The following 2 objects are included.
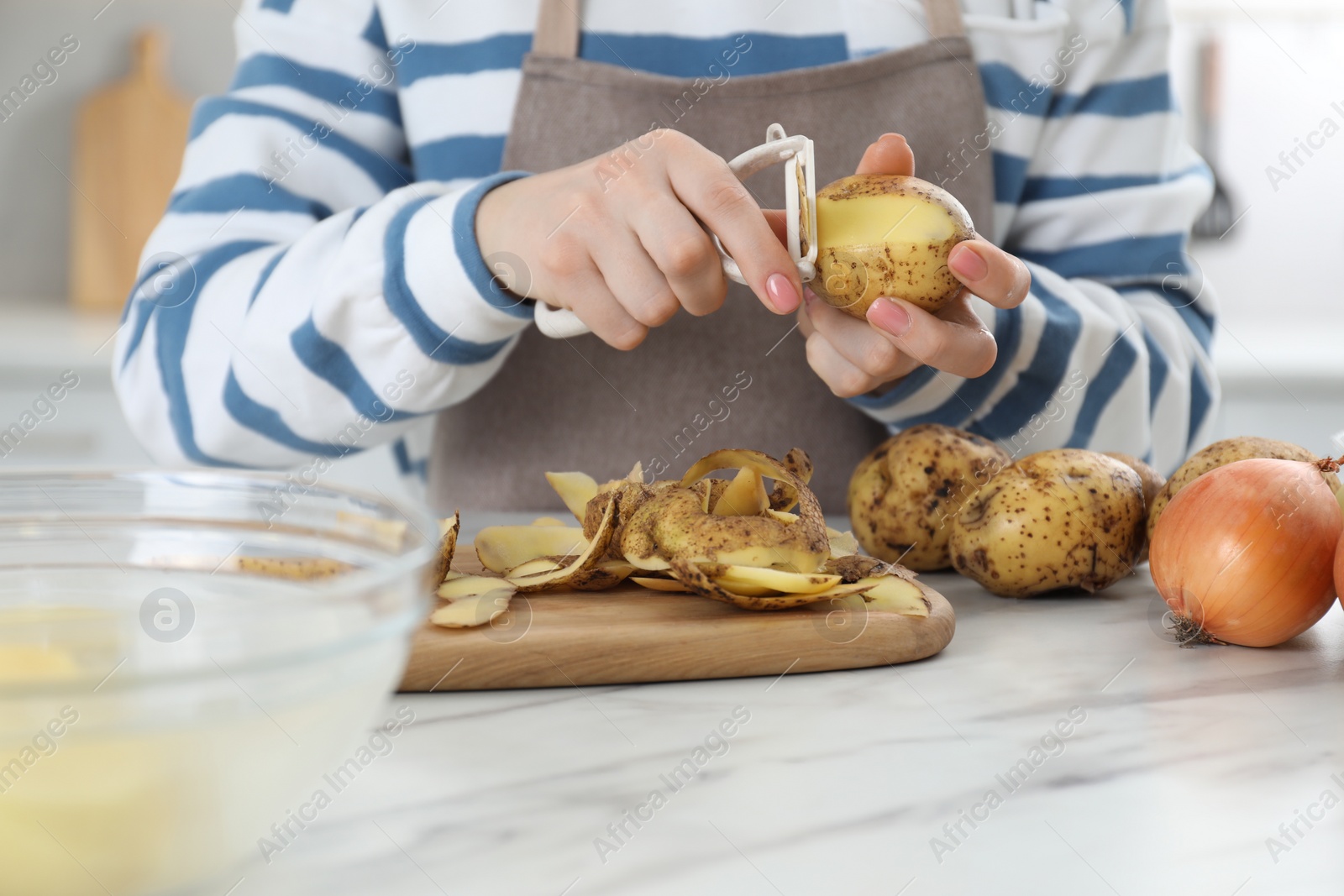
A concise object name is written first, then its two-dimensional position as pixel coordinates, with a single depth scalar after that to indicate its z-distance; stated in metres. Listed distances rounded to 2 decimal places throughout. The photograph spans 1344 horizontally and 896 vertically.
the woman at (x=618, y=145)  0.94
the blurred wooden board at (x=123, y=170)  2.14
